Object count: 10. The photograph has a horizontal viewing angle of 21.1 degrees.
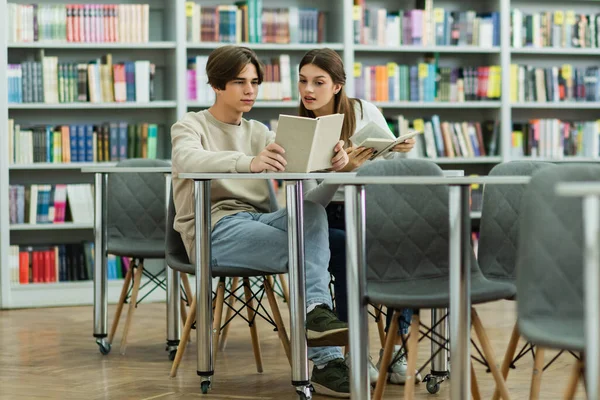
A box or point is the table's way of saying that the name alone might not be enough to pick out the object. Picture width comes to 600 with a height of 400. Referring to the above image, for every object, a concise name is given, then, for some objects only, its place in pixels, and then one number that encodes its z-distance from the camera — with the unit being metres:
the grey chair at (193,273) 5.62
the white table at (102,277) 6.66
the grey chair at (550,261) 3.33
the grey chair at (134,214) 6.92
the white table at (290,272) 5.04
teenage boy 5.25
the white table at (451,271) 3.96
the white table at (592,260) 2.66
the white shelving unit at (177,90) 9.44
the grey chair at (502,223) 5.04
